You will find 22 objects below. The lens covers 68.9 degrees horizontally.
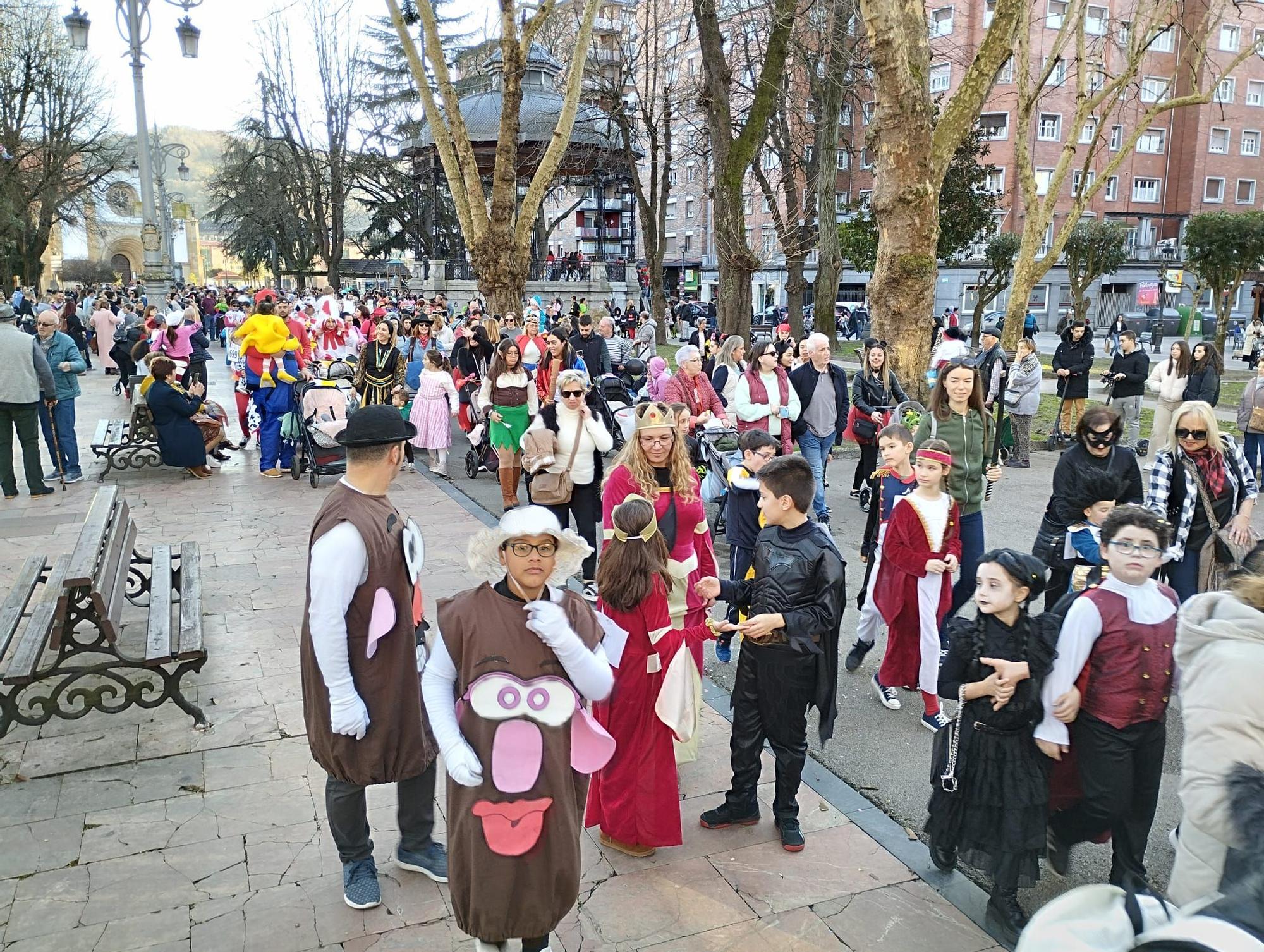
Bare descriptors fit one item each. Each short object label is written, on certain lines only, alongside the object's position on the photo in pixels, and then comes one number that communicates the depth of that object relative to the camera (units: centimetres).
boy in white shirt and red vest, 321
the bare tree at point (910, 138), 908
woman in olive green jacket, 554
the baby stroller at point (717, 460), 798
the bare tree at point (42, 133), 3700
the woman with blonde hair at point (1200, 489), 516
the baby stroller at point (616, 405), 889
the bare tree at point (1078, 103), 1425
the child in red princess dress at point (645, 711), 360
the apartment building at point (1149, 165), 4588
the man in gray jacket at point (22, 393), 930
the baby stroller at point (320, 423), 1050
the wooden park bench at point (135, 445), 1139
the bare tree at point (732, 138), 1458
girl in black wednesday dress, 321
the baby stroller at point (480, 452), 1119
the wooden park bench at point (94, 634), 449
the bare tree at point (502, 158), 1308
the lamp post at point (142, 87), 1658
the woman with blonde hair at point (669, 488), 471
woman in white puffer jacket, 235
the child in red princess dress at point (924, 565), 475
